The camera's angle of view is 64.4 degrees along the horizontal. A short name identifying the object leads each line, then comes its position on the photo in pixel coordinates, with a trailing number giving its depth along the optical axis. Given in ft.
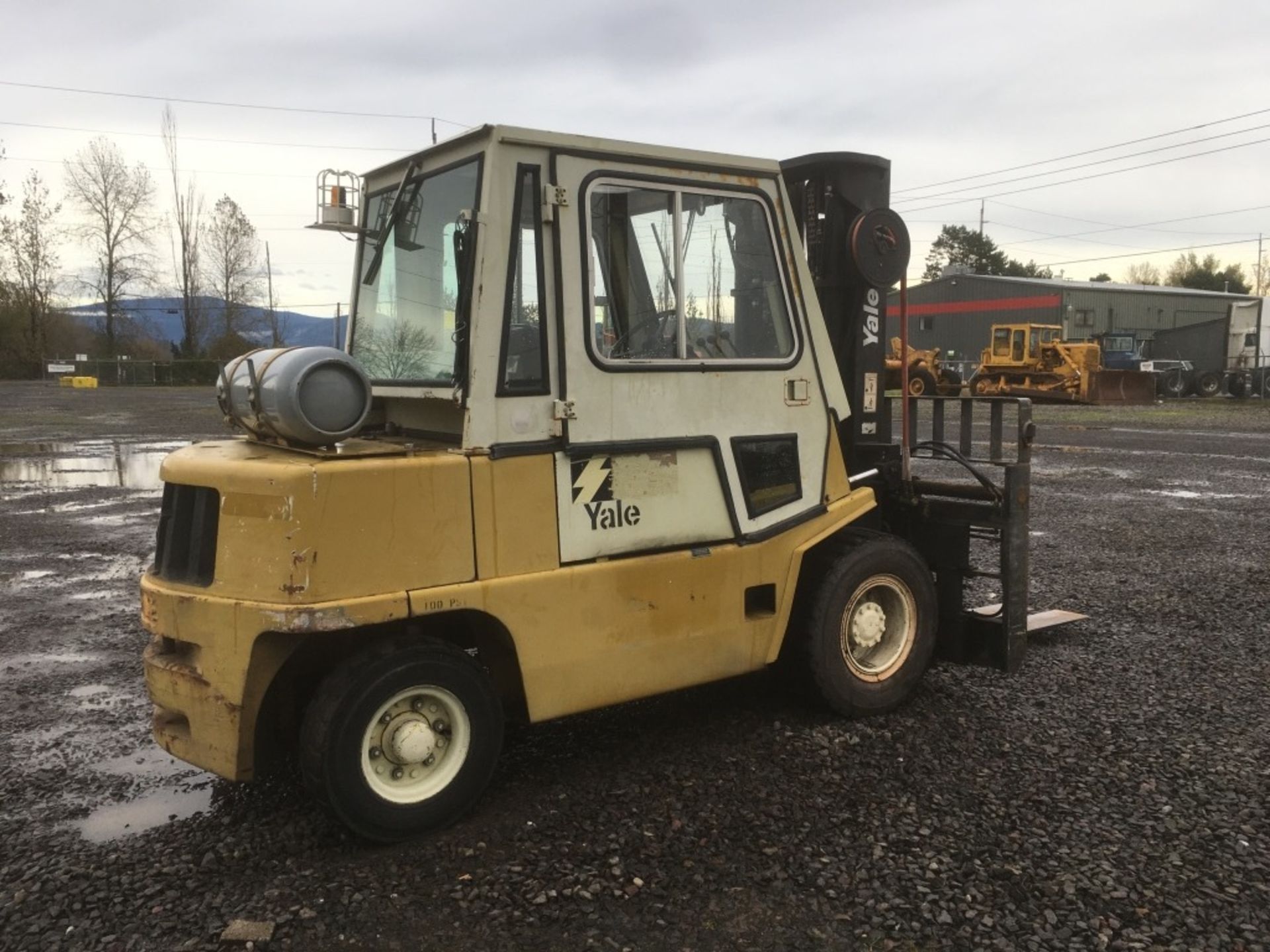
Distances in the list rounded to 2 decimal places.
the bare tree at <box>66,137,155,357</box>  221.46
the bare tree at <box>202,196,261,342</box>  231.91
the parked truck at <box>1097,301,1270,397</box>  132.05
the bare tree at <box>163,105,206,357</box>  229.25
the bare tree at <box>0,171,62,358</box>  211.61
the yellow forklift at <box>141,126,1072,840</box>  11.86
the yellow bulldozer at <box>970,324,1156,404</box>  97.14
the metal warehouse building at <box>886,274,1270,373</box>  171.01
